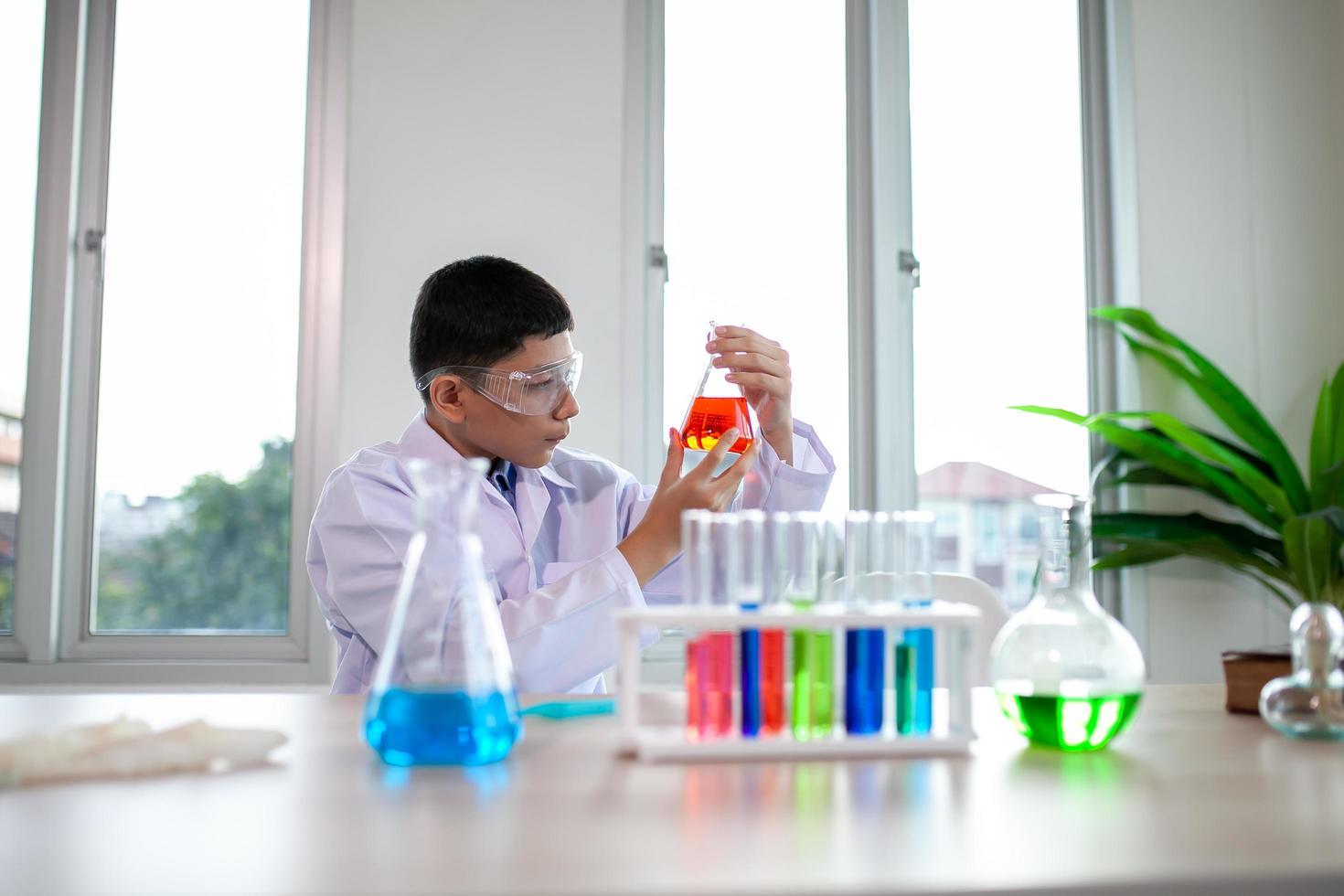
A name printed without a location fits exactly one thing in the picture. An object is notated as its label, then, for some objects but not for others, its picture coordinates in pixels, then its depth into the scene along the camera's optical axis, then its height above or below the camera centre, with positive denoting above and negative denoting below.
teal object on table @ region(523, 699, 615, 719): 1.20 -0.21
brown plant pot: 1.23 -0.17
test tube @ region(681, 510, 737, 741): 0.94 -0.10
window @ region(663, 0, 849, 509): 3.29 +1.03
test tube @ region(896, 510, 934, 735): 0.96 -0.07
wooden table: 0.60 -0.20
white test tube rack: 0.91 -0.15
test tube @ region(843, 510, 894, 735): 0.94 -0.10
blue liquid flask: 0.86 -0.11
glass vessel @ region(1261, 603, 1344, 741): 1.05 -0.15
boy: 1.59 +0.07
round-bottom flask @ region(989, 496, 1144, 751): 0.97 -0.12
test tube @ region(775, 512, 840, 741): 0.94 -0.07
